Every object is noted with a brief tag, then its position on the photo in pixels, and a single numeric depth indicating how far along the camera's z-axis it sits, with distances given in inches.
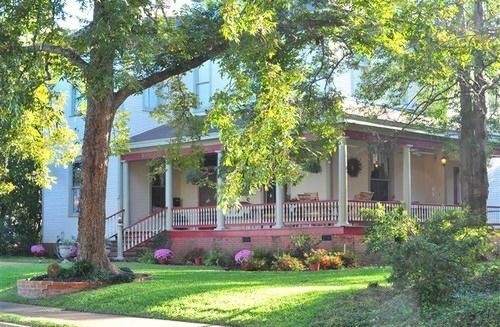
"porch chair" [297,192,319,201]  935.8
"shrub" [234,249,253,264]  869.4
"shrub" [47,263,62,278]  624.4
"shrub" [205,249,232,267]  908.6
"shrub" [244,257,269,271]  795.4
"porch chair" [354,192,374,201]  943.7
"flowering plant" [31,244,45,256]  1222.9
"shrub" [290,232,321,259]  830.5
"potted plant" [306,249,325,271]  778.5
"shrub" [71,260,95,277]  615.2
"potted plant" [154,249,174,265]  964.6
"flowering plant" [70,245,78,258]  1111.3
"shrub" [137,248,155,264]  974.7
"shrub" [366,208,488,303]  378.3
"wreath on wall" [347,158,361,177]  999.6
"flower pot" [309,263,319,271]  776.9
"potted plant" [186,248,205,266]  947.3
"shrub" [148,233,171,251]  1025.5
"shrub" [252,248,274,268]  821.2
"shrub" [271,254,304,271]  772.0
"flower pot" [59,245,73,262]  1100.5
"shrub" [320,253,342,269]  777.6
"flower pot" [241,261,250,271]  797.8
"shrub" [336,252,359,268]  798.5
